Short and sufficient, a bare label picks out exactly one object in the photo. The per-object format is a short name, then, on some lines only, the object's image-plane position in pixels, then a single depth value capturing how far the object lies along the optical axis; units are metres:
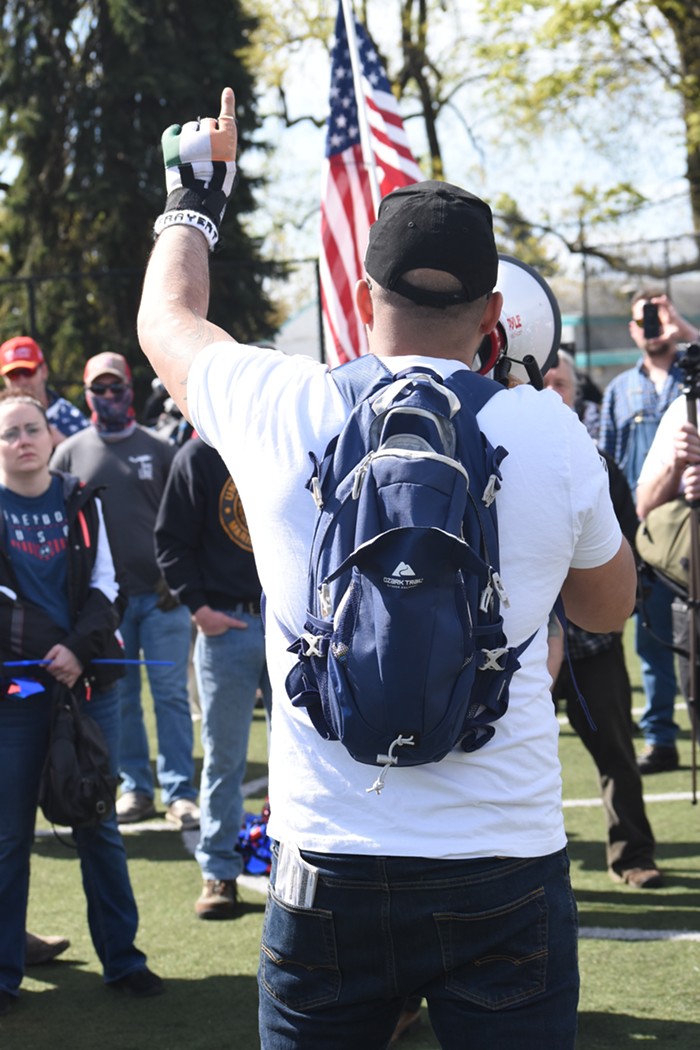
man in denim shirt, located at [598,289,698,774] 7.43
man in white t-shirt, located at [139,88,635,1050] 2.11
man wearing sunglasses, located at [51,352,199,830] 7.36
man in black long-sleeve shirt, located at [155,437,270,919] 5.67
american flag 9.00
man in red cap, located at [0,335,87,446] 8.21
